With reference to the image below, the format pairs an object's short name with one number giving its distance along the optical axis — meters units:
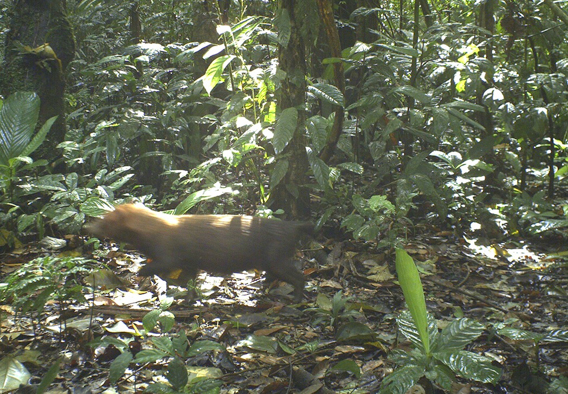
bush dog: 3.41
